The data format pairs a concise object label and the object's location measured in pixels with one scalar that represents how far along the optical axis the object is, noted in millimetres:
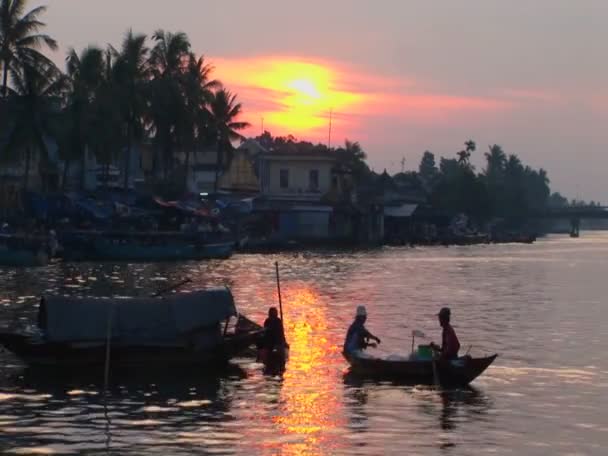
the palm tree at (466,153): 190000
